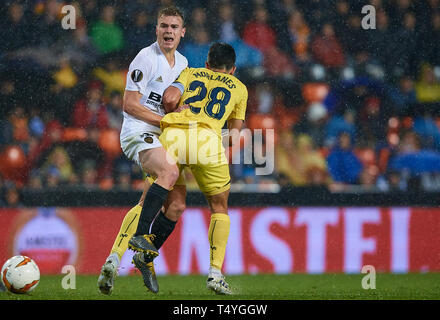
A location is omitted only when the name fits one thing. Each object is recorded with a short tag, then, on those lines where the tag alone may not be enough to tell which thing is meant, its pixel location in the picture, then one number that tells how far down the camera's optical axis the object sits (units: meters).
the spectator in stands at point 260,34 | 20.75
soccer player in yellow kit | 11.20
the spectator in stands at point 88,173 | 18.27
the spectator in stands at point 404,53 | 20.94
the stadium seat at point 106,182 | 18.30
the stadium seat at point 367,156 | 18.64
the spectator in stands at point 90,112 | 18.73
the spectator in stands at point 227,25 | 20.50
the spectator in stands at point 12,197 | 16.41
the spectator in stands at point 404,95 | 20.31
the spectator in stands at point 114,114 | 18.81
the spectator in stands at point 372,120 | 19.44
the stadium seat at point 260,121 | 19.18
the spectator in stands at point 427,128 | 19.52
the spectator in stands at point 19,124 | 18.41
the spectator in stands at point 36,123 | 18.59
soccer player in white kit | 11.16
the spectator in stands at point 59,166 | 18.16
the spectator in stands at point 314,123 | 19.05
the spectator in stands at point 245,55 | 19.96
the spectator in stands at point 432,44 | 21.17
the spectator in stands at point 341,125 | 19.11
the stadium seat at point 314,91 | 20.07
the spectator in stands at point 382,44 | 20.95
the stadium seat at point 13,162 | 17.92
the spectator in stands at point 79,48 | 20.06
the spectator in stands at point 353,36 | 21.25
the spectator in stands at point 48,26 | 20.37
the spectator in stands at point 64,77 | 19.58
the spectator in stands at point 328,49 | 20.84
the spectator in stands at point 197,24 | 20.41
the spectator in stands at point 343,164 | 18.45
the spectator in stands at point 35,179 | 17.80
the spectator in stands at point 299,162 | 18.45
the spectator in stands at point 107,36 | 20.22
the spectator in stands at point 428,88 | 20.67
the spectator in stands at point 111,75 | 19.61
